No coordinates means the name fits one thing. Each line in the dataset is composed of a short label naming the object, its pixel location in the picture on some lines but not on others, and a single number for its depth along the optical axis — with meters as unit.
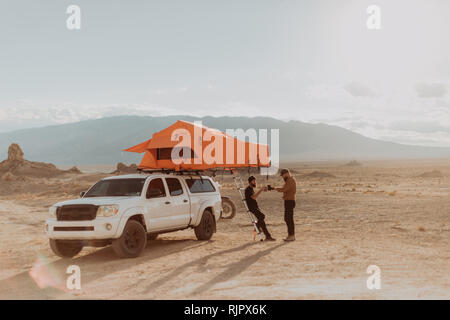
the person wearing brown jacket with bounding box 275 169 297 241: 13.00
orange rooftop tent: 12.83
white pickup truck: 10.42
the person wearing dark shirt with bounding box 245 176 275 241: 13.29
